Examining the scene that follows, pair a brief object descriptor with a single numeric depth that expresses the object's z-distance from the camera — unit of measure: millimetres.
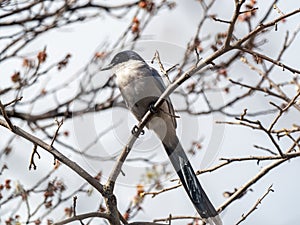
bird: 7230
